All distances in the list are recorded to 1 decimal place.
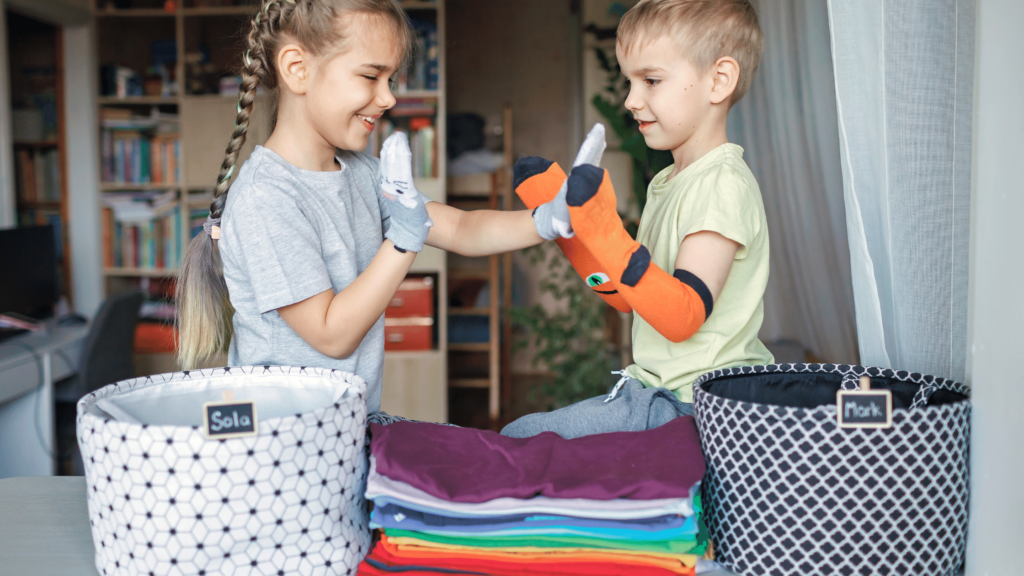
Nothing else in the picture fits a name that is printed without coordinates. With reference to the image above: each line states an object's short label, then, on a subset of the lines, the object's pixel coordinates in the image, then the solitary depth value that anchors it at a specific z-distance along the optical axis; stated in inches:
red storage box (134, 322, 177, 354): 139.8
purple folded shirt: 25.5
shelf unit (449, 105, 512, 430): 149.0
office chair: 107.9
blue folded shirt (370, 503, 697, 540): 25.4
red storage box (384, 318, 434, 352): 135.8
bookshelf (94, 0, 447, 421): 133.6
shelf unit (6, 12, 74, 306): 136.6
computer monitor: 111.3
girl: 33.7
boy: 33.1
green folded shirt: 25.6
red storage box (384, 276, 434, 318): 134.3
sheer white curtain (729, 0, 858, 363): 69.9
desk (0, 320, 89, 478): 103.7
